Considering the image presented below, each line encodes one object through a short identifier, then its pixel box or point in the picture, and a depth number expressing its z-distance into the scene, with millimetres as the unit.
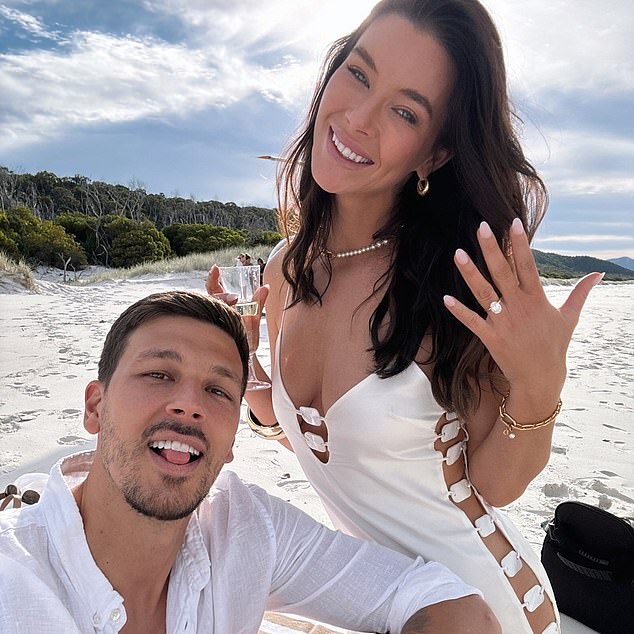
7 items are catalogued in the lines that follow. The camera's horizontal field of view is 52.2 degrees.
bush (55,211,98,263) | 26888
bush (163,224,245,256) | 29078
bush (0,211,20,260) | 20578
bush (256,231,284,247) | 28900
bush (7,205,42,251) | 22266
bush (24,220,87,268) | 22375
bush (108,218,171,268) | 26906
